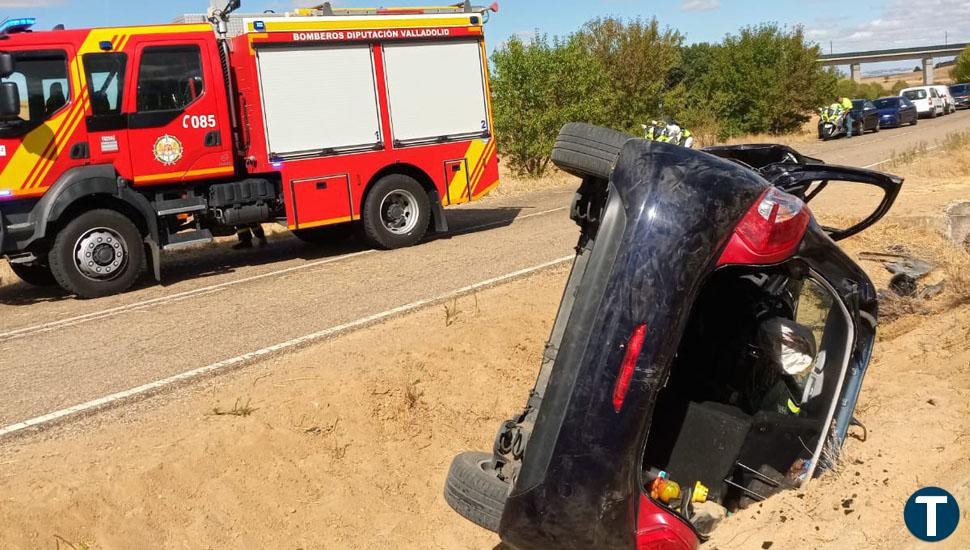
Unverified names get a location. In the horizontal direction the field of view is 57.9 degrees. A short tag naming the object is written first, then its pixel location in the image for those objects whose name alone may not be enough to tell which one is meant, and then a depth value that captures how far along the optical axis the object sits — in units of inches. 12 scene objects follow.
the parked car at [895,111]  1376.7
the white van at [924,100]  1588.3
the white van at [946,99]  1654.8
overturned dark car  122.3
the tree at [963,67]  2405.3
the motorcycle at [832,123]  1250.6
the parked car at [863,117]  1266.0
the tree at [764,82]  1446.9
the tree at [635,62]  1227.9
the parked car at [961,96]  1771.7
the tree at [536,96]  920.3
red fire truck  403.5
